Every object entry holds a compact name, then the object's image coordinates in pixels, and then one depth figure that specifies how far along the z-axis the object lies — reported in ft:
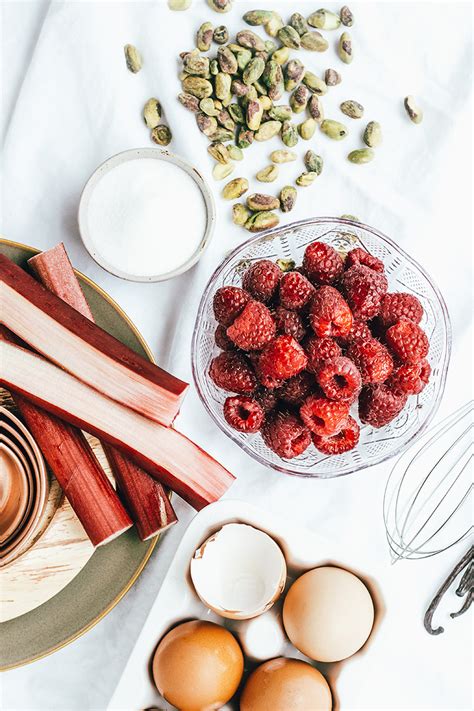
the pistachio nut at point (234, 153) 1.99
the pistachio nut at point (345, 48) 2.01
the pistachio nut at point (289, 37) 2.00
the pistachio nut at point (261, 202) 1.98
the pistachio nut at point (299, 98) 2.00
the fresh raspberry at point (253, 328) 1.69
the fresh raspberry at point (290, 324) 1.71
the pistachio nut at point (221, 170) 1.98
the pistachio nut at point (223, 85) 1.98
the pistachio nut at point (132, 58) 1.99
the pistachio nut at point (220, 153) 1.98
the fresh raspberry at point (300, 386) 1.73
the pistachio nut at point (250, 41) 1.99
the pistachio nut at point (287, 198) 1.99
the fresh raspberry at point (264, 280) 1.75
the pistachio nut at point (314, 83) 2.01
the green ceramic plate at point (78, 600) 1.83
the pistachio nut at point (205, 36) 1.98
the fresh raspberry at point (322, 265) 1.75
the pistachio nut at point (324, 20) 2.01
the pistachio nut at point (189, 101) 1.99
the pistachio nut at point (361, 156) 2.01
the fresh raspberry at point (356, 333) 1.72
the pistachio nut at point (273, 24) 2.00
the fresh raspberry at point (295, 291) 1.72
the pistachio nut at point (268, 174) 1.99
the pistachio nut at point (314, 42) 2.01
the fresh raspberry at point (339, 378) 1.66
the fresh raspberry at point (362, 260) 1.77
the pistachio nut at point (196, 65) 1.98
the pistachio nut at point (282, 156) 1.99
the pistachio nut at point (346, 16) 2.02
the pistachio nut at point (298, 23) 2.01
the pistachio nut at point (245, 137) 1.99
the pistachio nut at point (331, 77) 2.01
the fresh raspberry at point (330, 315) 1.67
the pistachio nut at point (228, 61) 1.98
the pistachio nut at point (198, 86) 1.98
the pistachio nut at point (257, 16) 2.00
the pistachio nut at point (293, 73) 1.99
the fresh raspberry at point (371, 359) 1.69
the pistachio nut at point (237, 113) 1.99
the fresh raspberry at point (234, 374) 1.75
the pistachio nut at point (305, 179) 1.99
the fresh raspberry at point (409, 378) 1.73
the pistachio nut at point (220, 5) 1.99
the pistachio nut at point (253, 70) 1.98
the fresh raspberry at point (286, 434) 1.73
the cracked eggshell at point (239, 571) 1.78
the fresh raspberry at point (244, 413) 1.74
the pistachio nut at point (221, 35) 1.99
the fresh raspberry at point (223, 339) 1.79
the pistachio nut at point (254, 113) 1.97
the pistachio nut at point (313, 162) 2.00
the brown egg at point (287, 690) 1.75
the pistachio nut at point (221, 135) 1.99
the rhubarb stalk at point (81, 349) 1.79
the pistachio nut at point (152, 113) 1.99
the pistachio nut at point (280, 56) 2.00
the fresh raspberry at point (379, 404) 1.74
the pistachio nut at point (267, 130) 1.99
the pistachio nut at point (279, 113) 2.00
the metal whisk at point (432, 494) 2.01
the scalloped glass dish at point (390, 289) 1.84
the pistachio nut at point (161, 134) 1.99
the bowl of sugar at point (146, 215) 1.90
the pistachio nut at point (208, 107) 1.98
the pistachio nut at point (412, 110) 2.02
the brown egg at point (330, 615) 1.75
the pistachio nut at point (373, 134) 2.01
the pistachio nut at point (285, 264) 1.88
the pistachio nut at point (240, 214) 1.98
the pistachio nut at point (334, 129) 2.00
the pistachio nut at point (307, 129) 2.00
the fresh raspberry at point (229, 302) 1.73
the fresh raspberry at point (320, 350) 1.68
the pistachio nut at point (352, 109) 2.01
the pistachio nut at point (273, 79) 1.98
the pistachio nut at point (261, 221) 1.98
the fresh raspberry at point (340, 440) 1.75
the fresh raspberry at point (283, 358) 1.67
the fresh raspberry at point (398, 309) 1.74
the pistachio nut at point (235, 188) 1.98
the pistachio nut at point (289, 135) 1.99
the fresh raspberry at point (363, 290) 1.70
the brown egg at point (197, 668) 1.74
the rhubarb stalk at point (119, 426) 1.79
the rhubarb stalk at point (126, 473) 1.83
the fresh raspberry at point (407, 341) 1.71
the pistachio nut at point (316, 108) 2.00
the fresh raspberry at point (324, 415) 1.67
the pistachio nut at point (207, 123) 1.98
